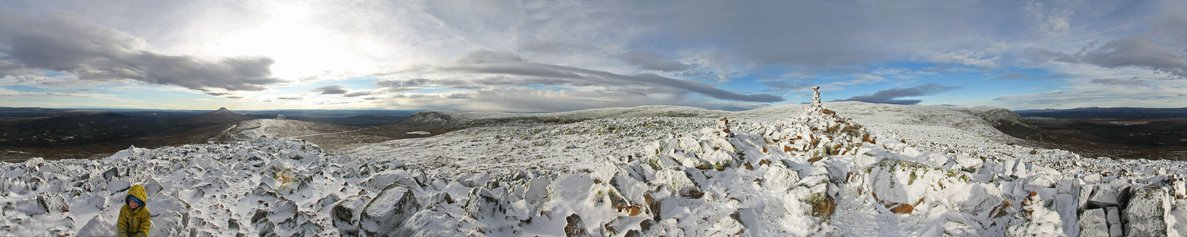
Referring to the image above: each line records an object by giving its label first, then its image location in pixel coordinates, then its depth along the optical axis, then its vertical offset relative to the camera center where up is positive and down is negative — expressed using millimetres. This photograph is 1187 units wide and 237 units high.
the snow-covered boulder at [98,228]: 7785 -2096
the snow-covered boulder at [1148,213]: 7488 -1810
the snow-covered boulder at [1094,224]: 7721 -2041
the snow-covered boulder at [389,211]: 9039 -2156
